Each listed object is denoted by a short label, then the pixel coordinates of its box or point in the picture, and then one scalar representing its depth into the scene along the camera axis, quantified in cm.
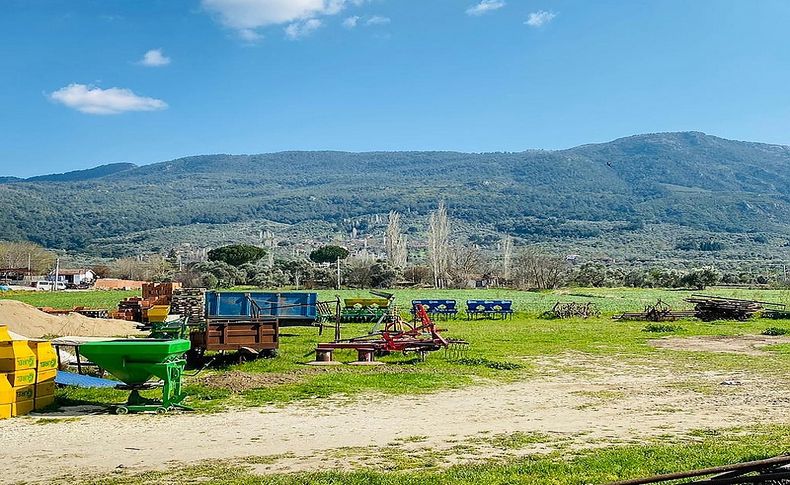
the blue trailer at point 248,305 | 2477
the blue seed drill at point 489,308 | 3628
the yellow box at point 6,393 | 1109
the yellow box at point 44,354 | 1195
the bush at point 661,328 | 2853
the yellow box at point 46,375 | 1191
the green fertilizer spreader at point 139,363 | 1166
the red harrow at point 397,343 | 1795
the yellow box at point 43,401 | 1184
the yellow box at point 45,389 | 1188
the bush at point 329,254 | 10775
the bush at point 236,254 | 9762
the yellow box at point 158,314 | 2953
